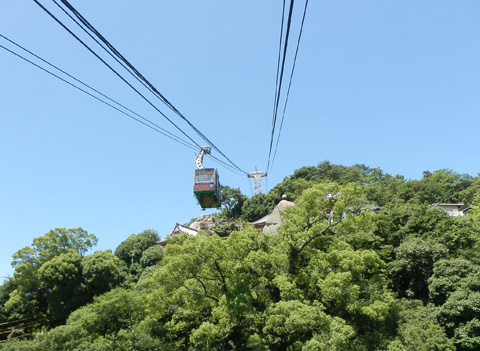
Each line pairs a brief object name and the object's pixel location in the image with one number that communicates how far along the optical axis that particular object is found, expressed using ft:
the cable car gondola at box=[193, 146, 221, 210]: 66.28
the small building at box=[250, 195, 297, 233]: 105.70
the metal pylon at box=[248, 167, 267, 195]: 207.37
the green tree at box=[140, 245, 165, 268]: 101.96
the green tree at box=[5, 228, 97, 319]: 81.20
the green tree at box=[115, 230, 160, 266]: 123.24
